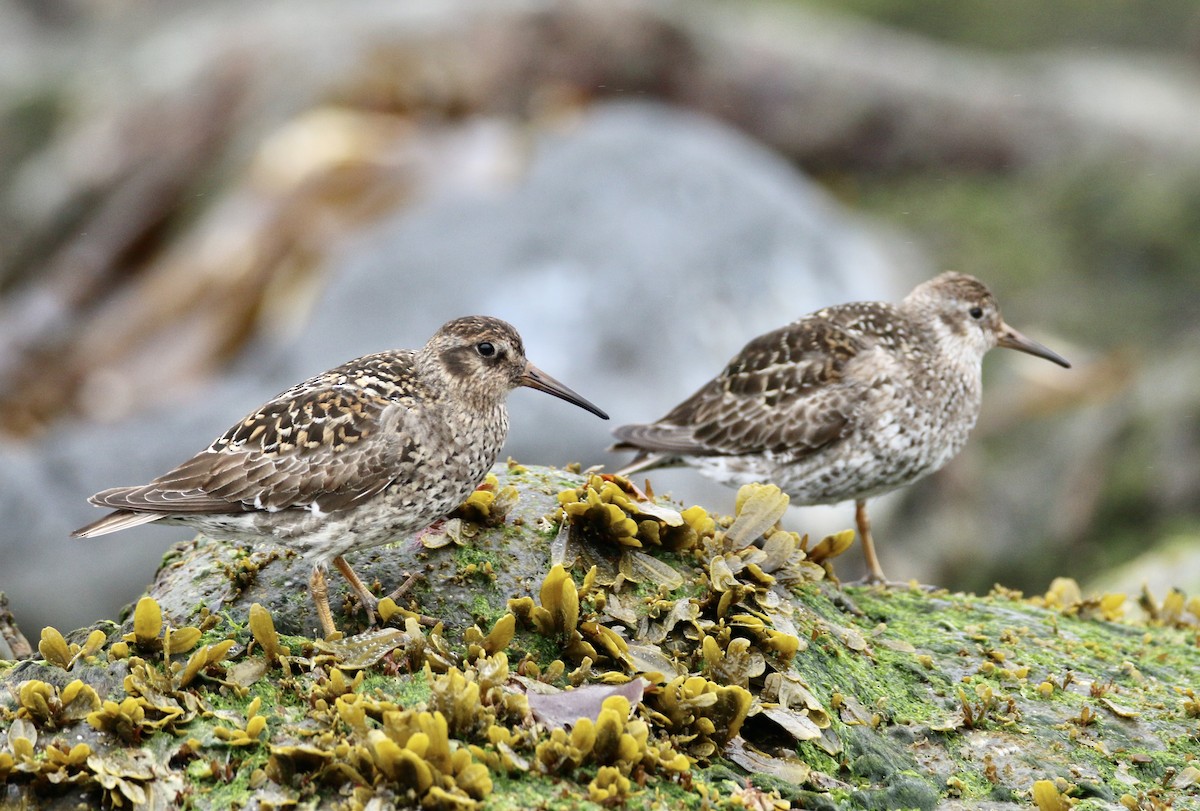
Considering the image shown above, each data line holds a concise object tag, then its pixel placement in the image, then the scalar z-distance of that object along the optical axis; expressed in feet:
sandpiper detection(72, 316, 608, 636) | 38.50
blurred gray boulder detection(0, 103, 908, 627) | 74.49
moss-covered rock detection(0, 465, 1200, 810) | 30.09
